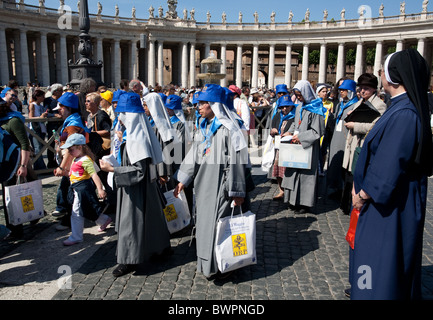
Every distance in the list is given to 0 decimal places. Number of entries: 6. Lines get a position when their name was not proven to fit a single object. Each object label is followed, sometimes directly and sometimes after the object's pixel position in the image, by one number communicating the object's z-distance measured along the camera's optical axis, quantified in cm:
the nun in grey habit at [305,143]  689
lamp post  1256
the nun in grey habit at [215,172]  431
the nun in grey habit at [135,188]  441
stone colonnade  4375
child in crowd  557
